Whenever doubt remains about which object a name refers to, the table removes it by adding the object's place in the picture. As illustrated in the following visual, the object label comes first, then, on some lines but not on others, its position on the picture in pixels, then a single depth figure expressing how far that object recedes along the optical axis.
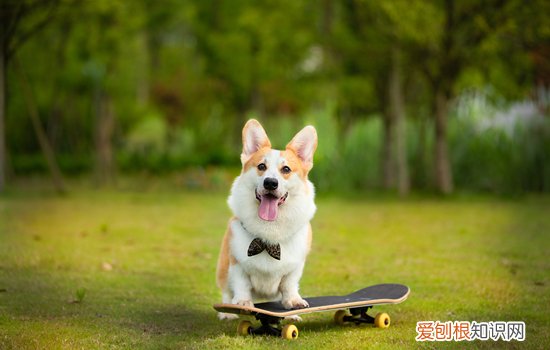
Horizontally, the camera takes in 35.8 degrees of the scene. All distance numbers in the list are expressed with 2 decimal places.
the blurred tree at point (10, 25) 15.66
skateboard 5.08
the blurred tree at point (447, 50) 16.20
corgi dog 5.17
